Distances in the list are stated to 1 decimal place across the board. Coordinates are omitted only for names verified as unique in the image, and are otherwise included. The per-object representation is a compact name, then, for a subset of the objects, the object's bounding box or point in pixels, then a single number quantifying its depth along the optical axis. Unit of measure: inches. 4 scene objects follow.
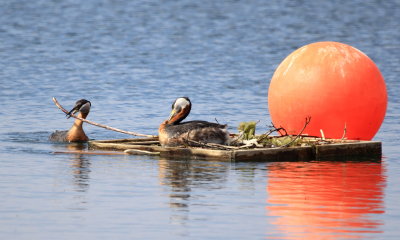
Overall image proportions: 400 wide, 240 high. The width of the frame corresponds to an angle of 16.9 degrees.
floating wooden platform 915.4
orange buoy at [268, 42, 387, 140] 975.0
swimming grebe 1069.1
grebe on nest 935.0
